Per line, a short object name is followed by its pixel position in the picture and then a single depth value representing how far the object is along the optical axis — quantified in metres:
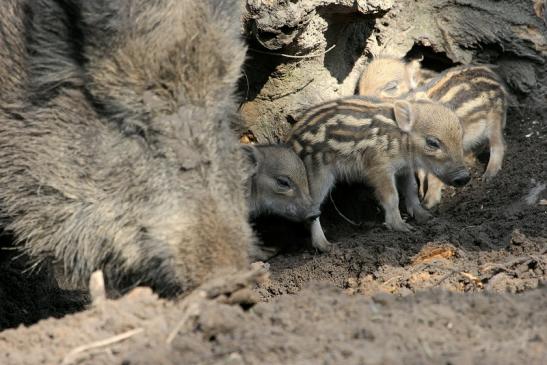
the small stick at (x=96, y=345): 5.27
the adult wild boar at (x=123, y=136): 6.20
